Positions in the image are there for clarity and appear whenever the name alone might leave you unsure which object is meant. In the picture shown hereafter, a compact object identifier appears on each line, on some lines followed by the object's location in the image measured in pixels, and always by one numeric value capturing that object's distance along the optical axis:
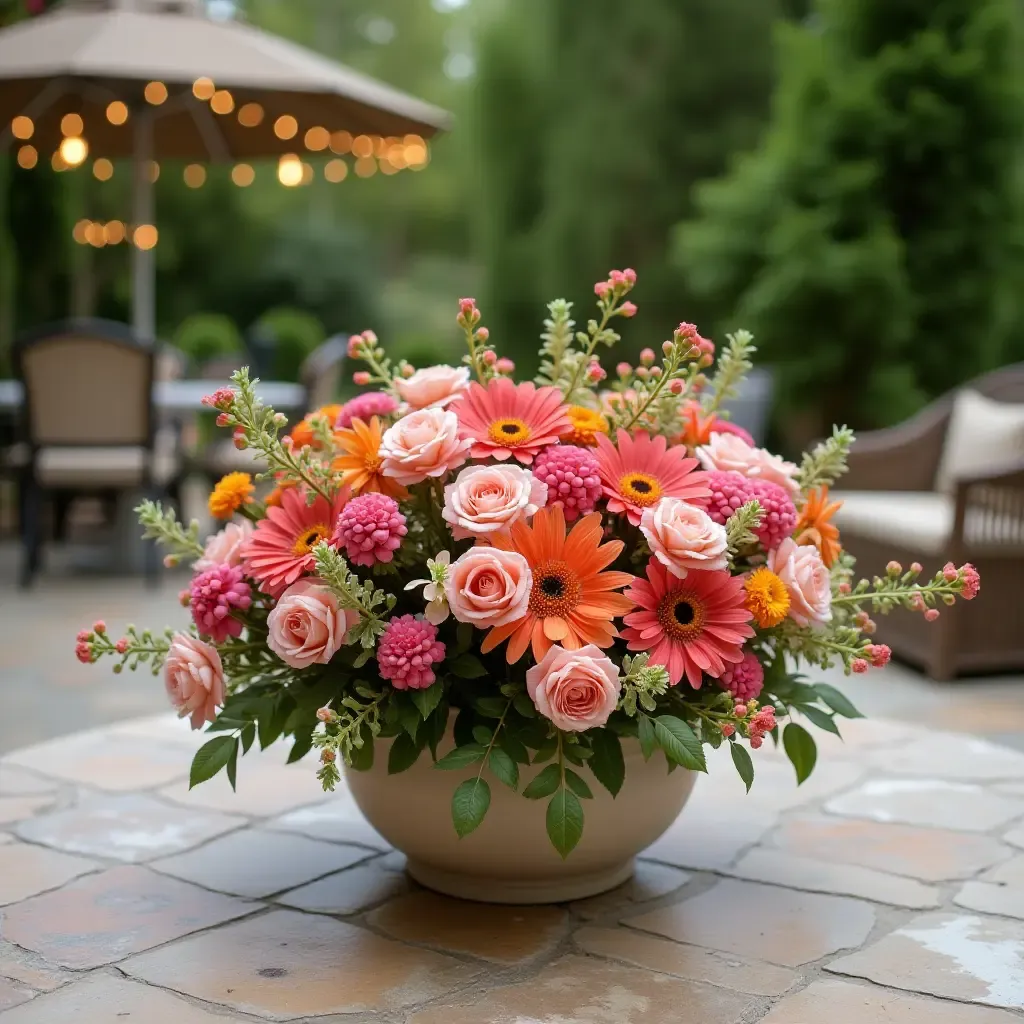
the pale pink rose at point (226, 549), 2.14
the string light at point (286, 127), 6.88
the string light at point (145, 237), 6.58
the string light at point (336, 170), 7.11
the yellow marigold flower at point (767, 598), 1.96
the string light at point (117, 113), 6.55
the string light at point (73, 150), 6.51
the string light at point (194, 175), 8.28
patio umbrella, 5.98
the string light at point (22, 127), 6.38
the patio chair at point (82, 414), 5.51
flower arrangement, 1.90
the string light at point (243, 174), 7.68
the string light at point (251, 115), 6.71
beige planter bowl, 2.07
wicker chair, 4.17
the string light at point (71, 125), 6.73
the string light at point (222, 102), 6.42
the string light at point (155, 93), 6.41
